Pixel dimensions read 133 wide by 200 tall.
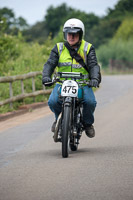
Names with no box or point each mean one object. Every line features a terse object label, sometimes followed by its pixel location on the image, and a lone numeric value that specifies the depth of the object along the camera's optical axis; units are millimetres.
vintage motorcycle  15516
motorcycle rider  16469
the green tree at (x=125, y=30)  169237
